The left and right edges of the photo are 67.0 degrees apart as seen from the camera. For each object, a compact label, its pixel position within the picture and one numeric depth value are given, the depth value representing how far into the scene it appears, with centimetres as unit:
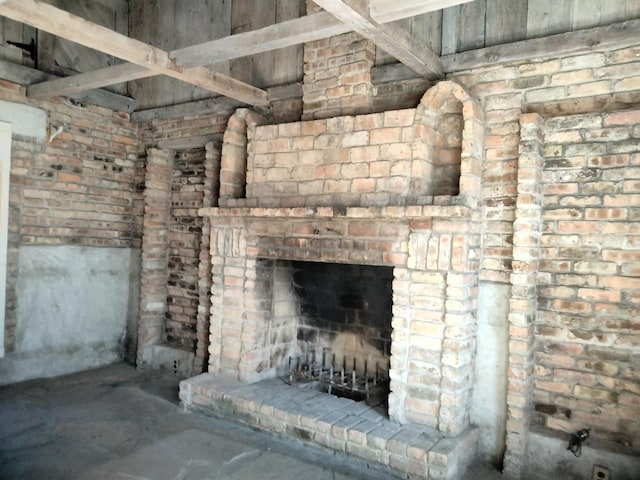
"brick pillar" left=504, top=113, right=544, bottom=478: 320
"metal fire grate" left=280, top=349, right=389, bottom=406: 413
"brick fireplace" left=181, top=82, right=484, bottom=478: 330
